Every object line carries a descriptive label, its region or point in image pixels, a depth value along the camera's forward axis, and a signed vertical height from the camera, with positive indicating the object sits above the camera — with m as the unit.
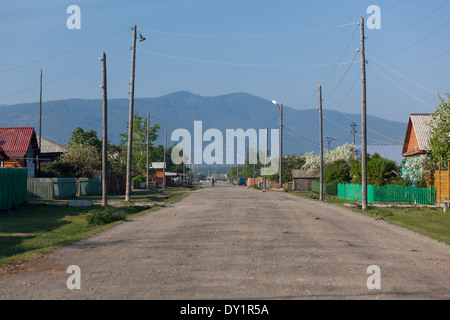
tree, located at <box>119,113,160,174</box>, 91.06 +5.38
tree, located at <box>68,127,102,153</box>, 83.81 +6.18
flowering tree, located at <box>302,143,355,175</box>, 81.38 +3.14
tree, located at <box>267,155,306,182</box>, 99.36 +2.76
